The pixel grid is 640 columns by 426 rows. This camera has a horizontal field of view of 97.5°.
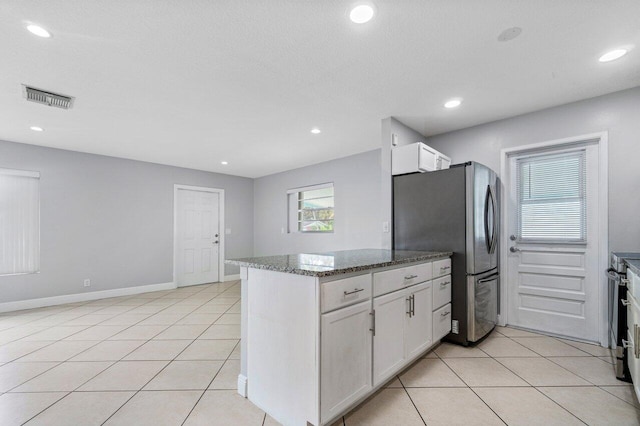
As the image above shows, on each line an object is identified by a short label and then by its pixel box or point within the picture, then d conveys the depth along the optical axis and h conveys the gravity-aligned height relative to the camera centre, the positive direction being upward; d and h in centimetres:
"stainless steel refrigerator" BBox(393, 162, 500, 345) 267 -14
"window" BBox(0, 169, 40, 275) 397 -10
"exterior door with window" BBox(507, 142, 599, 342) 279 -28
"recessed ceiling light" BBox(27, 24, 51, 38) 175 +117
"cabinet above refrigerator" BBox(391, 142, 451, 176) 305 +63
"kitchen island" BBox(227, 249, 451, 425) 149 -70
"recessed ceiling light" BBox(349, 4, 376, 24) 161 +120
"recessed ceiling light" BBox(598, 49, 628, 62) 205 +120
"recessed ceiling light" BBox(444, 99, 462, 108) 282 +115
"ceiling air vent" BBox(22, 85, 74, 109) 251 +110
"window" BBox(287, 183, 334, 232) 544 +14
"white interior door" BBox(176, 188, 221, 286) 571 -46
